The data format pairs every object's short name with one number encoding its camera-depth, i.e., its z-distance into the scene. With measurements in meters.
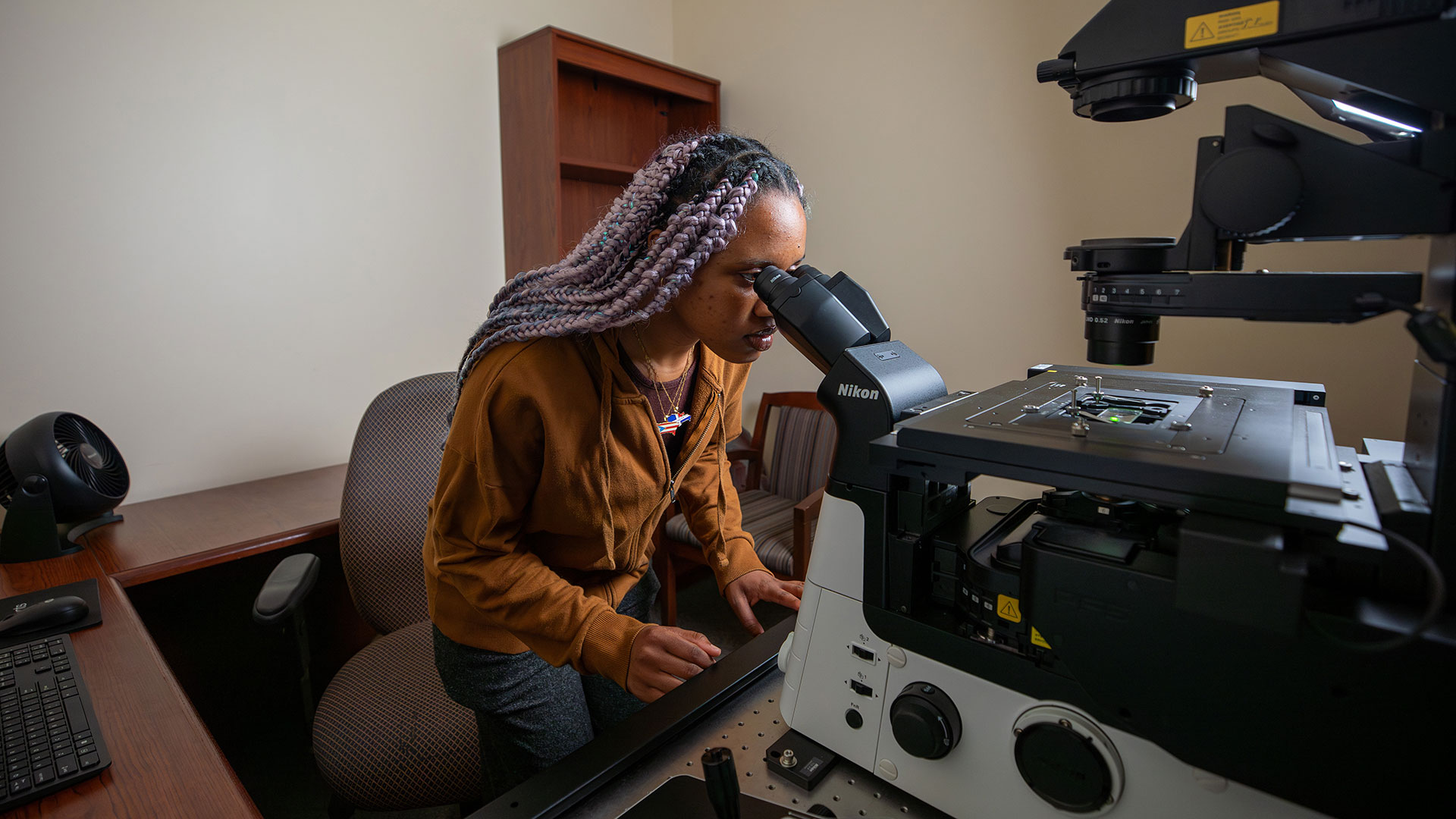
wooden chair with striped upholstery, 2.15
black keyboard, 0.75
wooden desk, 0.74
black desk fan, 1.42
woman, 0.86
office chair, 1.19
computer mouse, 1.06
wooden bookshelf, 2.40
